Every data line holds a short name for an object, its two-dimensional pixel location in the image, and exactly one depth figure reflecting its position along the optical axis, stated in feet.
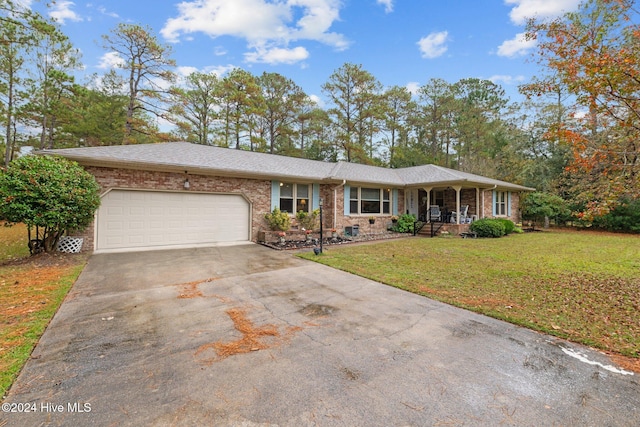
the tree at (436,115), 84.02
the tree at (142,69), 53.78
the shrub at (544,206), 55.31
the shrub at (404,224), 47.57
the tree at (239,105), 67.15
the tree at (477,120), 80.28
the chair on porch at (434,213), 46.44
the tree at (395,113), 77.97
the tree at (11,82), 52.37
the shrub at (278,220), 35.40
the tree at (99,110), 60.23
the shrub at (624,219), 50.16
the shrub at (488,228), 42.80
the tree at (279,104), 75.10
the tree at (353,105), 73.56
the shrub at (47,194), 20.67
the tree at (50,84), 58.44
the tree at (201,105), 68.74
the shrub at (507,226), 45.67
